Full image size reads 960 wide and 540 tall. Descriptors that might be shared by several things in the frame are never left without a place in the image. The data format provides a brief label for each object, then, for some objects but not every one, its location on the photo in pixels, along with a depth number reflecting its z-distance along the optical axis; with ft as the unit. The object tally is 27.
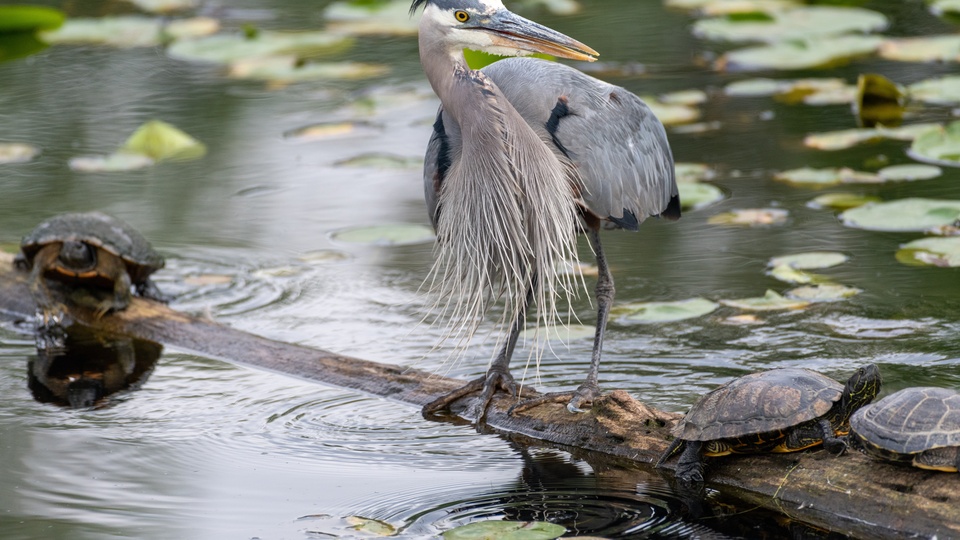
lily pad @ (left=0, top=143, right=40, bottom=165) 58.34
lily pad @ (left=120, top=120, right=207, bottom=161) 59.06
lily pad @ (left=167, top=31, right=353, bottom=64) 75.41
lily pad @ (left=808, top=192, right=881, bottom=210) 48.11
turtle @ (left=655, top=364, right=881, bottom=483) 25.89
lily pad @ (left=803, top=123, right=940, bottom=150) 54.60
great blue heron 29.37
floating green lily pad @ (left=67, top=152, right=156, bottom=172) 57.16
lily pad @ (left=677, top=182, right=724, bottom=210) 48.96
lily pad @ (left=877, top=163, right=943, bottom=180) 50.14
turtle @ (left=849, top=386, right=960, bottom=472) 23.62
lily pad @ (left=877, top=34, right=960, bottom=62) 66.74
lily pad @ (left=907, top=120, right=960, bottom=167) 51.62
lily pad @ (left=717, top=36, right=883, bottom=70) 68.59
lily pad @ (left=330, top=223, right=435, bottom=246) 47.14
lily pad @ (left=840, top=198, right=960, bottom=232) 43.78
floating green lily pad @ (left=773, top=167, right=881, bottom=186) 50.40
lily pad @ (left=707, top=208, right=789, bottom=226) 47.21
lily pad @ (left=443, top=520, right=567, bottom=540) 24.79
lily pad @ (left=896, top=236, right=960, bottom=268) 40.93
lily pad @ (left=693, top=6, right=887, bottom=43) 73.67
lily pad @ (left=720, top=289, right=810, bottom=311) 38.65
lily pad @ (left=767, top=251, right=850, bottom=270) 41.50
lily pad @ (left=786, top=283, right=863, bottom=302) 39.19
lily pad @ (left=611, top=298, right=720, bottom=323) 38.19
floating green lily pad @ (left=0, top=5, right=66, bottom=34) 77.25
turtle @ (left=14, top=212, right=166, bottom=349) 39.88
